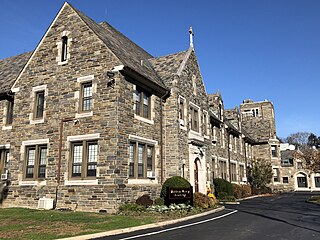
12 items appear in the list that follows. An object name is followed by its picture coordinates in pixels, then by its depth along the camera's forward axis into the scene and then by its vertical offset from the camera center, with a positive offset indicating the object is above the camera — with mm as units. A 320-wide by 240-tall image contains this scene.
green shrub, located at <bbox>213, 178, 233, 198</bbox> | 25844 -553
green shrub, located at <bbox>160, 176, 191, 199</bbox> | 17094 -179
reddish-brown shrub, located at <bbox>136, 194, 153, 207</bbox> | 15727 -1045
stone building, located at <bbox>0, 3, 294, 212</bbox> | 15553 +3262
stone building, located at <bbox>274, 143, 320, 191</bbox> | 61031 +566
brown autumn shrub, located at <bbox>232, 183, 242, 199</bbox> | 28797 -1074
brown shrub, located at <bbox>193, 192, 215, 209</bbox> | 17516 -1200
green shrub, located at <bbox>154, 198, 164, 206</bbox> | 16688 -1122
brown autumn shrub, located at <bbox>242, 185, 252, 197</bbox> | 31597 -1182
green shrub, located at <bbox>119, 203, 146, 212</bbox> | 14361 -1272
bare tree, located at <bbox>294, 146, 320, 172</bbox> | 29547 +1813
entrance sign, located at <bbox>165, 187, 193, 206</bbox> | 15711 -812
